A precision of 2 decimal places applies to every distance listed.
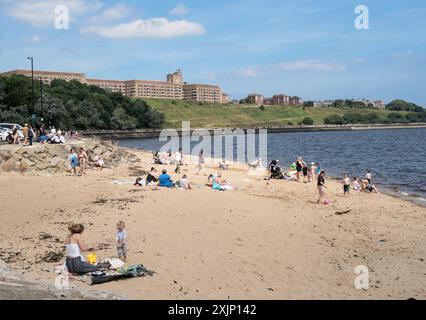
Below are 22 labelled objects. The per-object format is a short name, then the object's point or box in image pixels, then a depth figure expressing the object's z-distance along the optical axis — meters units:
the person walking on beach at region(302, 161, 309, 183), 26.48
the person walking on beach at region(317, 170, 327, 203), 19.11
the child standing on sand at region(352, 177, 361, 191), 23.88
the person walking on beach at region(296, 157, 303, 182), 26.56
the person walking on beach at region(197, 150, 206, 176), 29.34
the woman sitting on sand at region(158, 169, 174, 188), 20.47
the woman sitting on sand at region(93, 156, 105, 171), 27.00
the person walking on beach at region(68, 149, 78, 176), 22.92
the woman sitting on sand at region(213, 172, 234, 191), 21.62
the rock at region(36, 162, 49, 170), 23.14
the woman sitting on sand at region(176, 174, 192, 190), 20.52
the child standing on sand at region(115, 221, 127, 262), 9.97
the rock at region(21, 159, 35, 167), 22.75
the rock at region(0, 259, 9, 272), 8.83
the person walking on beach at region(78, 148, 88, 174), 23.86
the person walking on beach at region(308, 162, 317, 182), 27.11
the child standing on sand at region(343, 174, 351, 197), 21.59
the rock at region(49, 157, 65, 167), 24.01
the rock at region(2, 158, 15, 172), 22.08
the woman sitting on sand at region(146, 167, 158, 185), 21.05
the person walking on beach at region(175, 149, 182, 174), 32.84
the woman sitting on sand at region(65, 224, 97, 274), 9.09
